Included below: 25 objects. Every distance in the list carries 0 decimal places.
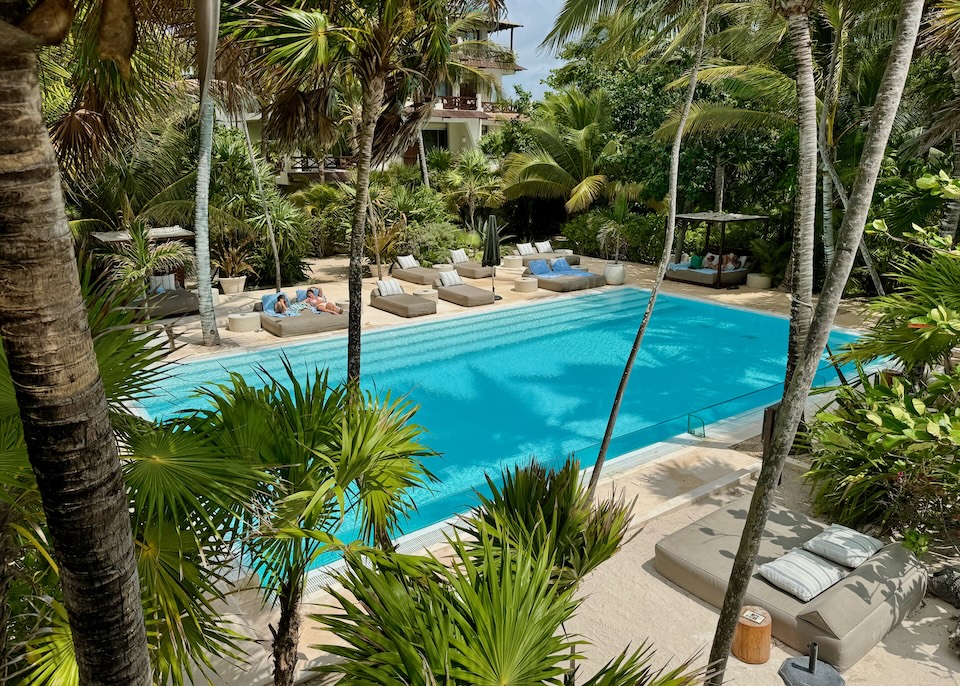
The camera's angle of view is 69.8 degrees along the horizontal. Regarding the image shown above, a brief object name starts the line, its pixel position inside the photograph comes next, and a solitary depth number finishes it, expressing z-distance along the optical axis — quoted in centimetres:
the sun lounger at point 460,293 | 1768
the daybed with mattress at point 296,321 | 1477
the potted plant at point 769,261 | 1952
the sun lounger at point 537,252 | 2313
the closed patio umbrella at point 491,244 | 2048
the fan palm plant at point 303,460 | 379
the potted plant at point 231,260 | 1816
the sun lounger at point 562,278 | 1950
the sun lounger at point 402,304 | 1639
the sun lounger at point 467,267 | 2102
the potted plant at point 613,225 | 2331
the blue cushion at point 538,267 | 2084
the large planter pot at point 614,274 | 2007
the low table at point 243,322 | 1513
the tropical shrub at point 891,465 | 488
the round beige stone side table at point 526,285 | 1946
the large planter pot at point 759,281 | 1973
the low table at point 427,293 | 1812
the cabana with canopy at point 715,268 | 1905
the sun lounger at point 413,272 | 1978
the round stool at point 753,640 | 521
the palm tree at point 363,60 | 641
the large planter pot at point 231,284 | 1808
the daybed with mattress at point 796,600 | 524
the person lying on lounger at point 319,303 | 1592
